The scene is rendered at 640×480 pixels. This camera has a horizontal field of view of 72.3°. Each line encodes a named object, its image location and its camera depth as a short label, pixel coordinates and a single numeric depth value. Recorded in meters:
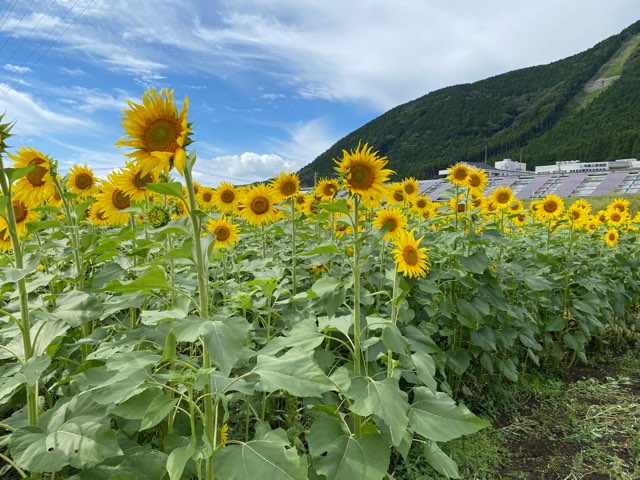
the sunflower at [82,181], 3.36
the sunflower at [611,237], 5.75
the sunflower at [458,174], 4.05
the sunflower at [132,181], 2.26
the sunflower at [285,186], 4.03
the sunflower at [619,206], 6.93
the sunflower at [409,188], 4.69
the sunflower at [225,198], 4.45
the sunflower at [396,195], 4.60
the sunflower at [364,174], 2.50
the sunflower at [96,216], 3.50
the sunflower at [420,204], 4.85
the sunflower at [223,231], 3.34
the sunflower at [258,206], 4.14
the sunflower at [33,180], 2.63
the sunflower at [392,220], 3.31
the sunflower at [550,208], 5.95
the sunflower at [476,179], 4.28
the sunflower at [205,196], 4.66
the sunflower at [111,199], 2.86
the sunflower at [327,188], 4.07
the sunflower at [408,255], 2.88
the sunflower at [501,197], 5.09
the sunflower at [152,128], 1.64
